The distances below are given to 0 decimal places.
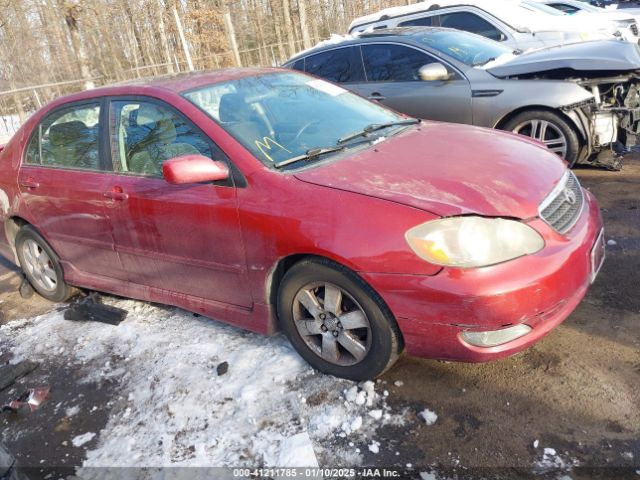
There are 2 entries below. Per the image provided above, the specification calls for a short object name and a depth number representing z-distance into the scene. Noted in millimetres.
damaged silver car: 5043
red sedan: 2312
